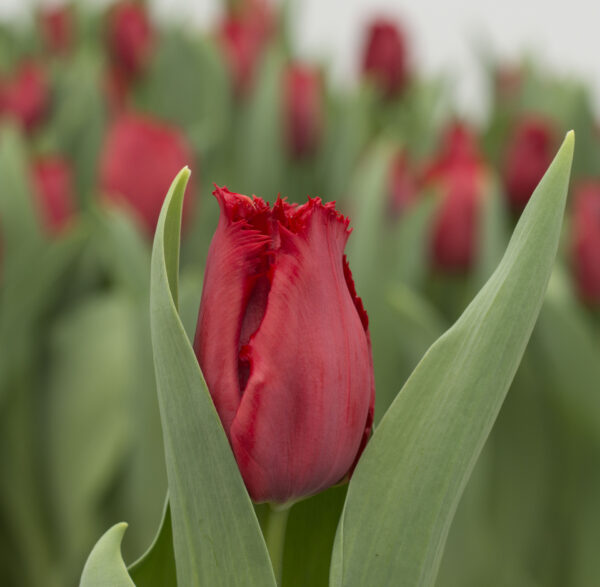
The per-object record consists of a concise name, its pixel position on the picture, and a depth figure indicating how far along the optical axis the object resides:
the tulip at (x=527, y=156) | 1.38
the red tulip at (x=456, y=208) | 1.35
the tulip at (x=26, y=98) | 1.75
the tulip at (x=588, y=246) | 1.17
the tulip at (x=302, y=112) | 1.77
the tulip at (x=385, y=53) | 2.13
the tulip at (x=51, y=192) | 1.37
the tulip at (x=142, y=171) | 1.31
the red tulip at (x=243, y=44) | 2.12
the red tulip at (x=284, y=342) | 0.55
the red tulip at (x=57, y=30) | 2.48
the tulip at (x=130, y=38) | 2.12
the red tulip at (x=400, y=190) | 1.46
